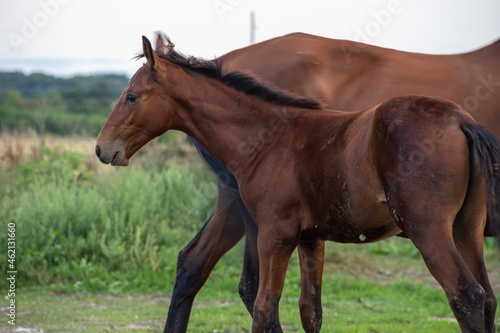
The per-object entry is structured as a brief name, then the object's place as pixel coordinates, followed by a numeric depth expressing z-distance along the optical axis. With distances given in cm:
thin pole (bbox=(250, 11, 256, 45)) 2312
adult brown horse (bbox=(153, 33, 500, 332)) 1080
